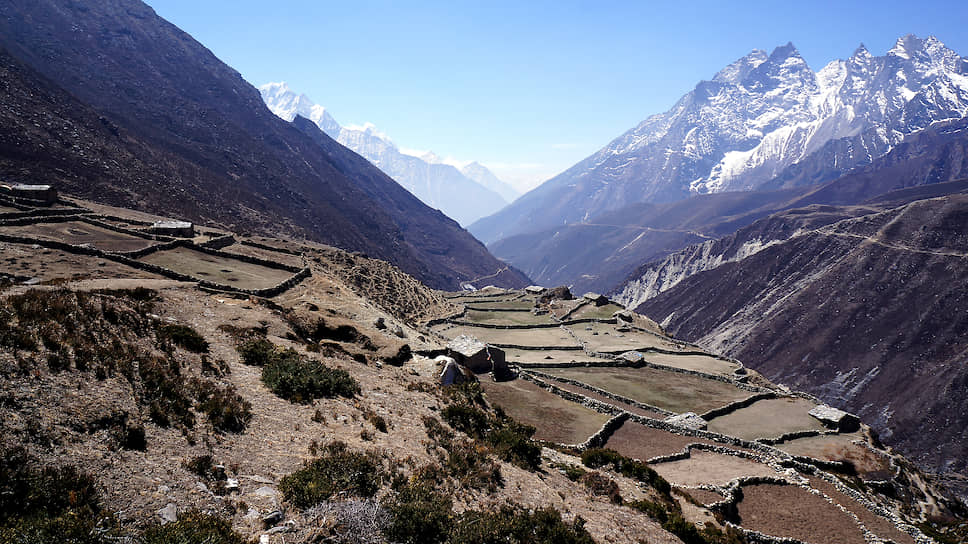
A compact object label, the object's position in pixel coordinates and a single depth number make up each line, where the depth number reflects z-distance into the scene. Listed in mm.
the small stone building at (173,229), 41688
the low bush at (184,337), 16359
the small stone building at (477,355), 34562
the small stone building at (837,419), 39522
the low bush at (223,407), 13062
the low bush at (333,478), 10727
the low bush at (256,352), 17702
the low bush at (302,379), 16188
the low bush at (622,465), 20516
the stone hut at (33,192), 40438
